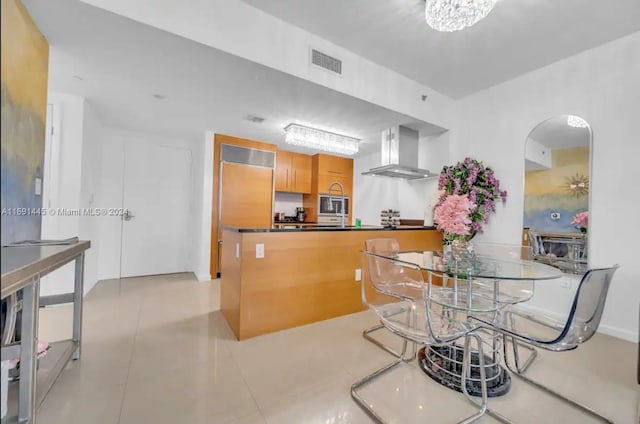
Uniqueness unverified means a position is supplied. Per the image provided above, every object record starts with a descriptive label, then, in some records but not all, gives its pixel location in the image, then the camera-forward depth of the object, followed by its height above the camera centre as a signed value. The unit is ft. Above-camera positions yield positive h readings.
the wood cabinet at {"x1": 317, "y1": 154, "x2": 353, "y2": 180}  16.89 +3.21
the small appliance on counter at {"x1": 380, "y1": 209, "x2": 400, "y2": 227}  12.66 -0.05
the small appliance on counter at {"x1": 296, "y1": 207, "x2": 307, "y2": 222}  17.98 -0.04
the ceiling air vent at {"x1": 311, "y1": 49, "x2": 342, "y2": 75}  8.04 +4.68
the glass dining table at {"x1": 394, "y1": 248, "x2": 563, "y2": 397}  5.36 -1.96
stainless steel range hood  11.48 +2.82
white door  13.46 +0.04
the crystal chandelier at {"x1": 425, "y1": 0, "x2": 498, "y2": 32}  5.85 +4.61
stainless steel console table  3.65 -1.69
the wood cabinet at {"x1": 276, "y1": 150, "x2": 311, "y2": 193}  16.15 +2.61
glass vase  7.49 -0.86
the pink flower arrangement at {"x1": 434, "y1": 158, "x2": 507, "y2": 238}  10.48 +1.23
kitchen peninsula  7.43 -1.88
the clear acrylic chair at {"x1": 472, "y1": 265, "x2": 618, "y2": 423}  4.02 -1.65
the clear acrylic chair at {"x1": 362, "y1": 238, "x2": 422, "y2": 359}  6.97 -1.87
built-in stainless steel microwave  16.79 +0.62
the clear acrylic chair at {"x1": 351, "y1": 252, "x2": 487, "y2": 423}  4.72 -2.15
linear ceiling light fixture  11.69 +3.45
